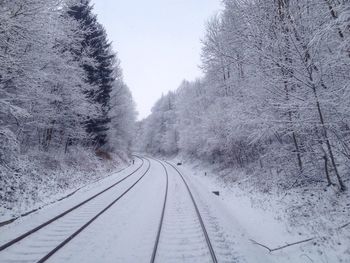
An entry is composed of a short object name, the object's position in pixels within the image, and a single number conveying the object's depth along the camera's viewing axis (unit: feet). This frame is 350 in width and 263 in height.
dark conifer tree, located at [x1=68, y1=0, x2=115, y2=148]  69.41
